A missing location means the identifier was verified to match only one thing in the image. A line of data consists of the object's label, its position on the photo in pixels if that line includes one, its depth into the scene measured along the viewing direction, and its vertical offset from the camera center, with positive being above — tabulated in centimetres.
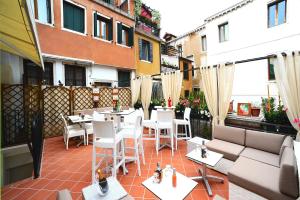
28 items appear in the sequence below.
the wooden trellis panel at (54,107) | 555 -23
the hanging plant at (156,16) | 1104 +645
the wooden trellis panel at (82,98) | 630 +13
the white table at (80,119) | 456 -59
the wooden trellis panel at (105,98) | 719 +13
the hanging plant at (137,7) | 927 +608
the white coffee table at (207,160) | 241 -103
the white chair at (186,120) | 445 -65
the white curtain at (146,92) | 688 +37
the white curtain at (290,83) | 260 +28
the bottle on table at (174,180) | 184 -103
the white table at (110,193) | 162 -108
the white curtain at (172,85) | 532 +57
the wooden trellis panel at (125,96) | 808 +24
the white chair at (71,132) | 434 -95
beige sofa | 177 -109
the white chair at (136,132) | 302 -73
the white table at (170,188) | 167 -110
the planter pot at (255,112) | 536 -51
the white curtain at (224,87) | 361 +30
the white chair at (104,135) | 259 -63
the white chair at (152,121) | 448 -68
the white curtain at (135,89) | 748 +59
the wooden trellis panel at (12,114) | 413 -38
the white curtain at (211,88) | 389 +29
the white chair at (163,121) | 403 -61
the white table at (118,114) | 324 -32
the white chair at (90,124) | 397 -82
